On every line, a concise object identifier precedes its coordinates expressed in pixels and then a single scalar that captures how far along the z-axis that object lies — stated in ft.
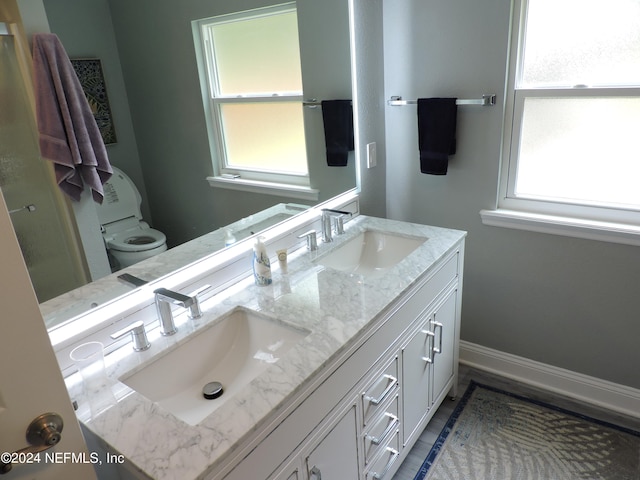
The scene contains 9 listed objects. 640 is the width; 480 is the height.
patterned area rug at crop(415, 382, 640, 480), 6.13
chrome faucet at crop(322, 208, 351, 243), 6.69
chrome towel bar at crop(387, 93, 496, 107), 6.75
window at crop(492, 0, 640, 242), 5.95
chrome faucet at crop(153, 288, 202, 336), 4.28
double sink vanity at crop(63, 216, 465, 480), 3.27
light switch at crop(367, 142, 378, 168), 7.68
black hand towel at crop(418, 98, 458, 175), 7.06
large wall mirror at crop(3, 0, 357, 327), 3.92
